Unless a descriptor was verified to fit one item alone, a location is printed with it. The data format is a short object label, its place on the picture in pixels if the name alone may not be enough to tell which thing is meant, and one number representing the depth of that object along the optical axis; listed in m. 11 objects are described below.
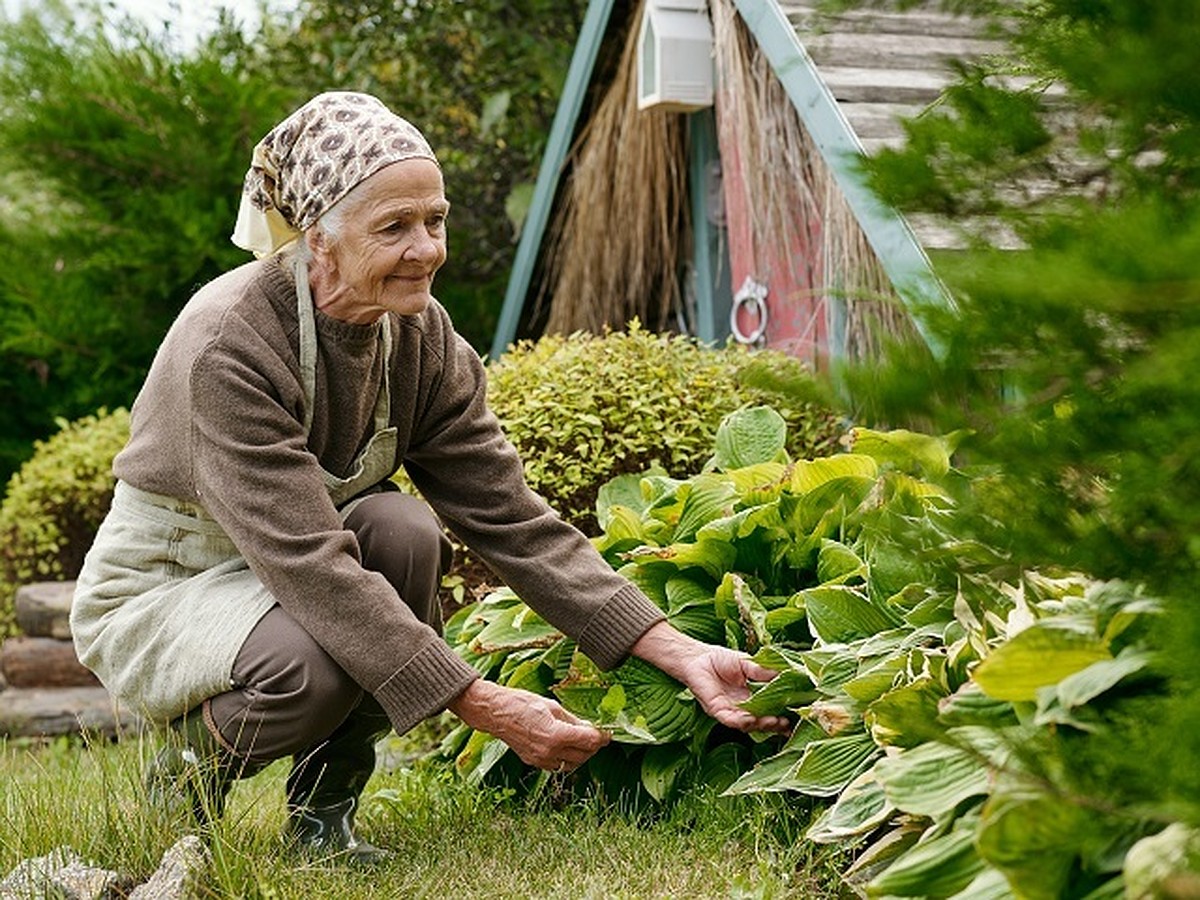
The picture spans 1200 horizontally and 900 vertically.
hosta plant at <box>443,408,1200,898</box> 2.13
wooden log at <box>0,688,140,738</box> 6.65
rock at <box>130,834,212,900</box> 2.92
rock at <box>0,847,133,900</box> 2.97
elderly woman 3.23
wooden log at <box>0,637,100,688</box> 6.99
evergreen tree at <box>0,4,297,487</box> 8.40
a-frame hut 5.23
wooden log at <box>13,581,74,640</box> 7.02
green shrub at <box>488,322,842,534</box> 5.20
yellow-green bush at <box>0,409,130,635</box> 7.49
